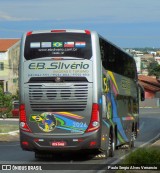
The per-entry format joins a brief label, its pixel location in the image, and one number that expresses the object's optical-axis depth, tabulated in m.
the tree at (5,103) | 47.06
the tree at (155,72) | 127.31
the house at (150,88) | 104.00
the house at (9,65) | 80.50
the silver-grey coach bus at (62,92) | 15.48
